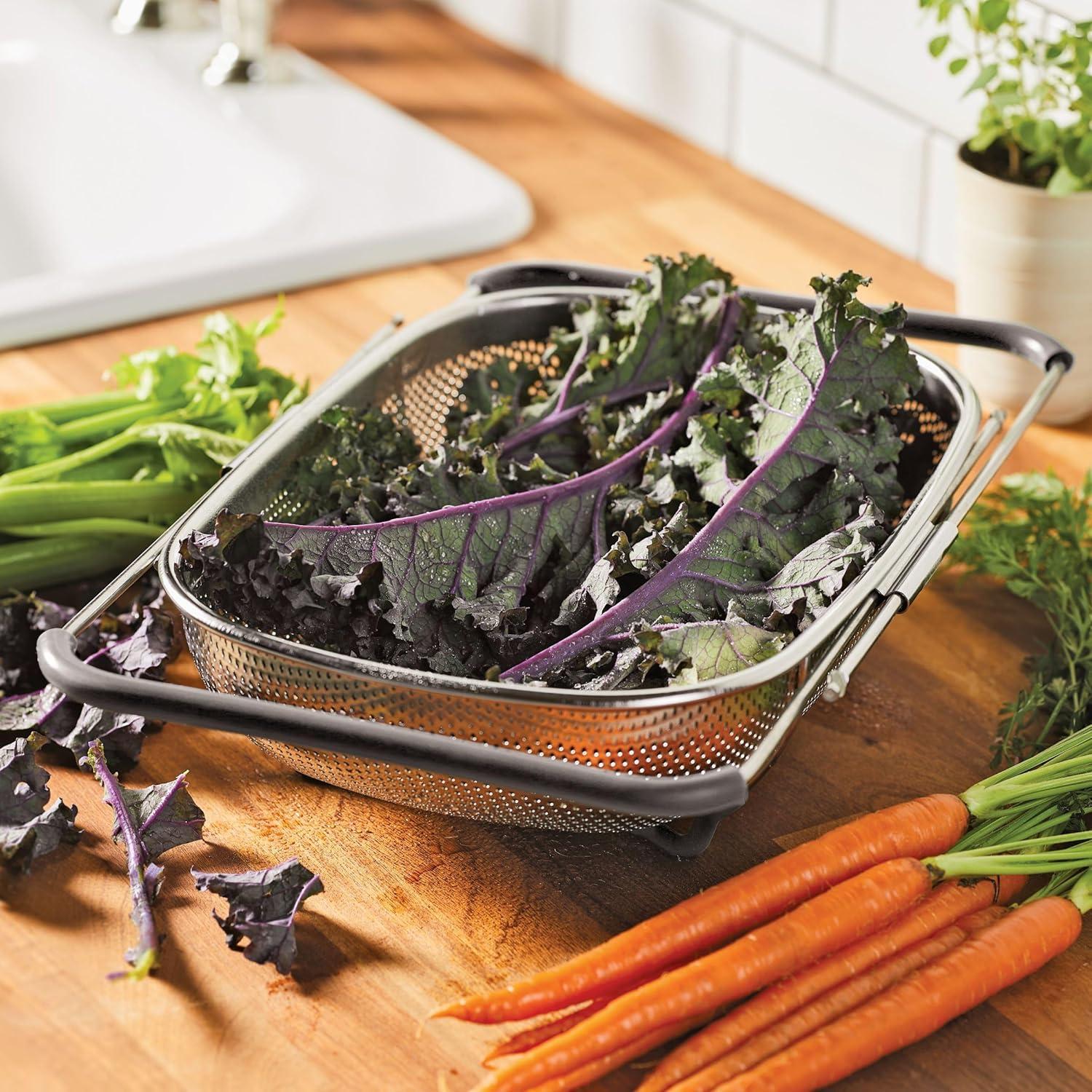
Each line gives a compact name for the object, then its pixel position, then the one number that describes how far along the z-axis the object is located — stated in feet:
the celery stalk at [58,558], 3.77
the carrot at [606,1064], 3.14
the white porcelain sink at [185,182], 4.58
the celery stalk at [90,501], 3.77
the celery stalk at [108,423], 3.94
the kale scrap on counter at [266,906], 3.27
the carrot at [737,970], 3.14
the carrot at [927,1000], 3.14
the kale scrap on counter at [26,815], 3.37
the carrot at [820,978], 3.16
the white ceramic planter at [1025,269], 4.08
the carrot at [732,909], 3.20
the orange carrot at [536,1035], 3.17
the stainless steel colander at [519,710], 3.09
